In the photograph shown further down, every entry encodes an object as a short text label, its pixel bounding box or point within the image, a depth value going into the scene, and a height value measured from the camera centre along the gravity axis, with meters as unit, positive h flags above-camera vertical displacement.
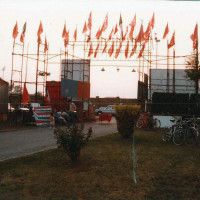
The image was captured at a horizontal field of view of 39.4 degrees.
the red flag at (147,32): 23.41 +6.05
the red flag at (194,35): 19.99 +5.09
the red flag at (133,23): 24.20 +6.98
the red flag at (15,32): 23.95 +6.00
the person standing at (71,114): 16.14 -0.66
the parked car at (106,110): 45.25 -1.11
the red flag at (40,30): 25.55 +6.61
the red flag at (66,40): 25.23 +5.65
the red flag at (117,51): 25.66 +4.85
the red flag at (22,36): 24.48 +5.81
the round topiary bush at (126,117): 12.78 -0.63
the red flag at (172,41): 23.36 +5.28
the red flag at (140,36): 23.50 +5.70
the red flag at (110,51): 26.56 +5.01
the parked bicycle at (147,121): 18.81 -1.23
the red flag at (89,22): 25.09 +7.23
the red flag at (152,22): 23.46 +6.87
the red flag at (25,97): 20.73 +0.38
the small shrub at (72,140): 7.36 -0.99
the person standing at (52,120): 18.67 -1.18
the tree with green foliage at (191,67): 23.64 +3.30
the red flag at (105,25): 24.98 +7.00
